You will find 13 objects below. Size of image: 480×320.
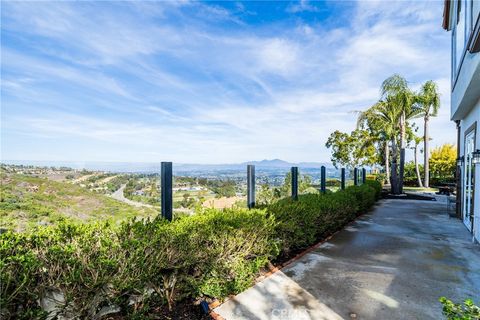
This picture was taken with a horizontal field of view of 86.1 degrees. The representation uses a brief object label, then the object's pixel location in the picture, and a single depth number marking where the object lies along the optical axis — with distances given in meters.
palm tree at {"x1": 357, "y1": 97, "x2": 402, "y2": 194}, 15.05
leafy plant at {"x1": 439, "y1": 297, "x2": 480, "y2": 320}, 1.30
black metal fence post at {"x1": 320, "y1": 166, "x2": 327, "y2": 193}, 7.51
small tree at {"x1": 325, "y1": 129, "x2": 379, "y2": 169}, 23.61
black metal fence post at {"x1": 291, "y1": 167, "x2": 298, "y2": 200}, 5.76
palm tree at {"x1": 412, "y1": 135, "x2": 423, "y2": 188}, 21.80
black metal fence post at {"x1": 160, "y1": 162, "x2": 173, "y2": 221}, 3.16
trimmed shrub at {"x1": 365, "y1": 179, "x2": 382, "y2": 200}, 12.62
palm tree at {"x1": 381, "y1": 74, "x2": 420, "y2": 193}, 15.90
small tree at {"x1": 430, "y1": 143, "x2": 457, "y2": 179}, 22.31
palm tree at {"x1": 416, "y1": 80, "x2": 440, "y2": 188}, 18.34
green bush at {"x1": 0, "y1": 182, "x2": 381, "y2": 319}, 1.78
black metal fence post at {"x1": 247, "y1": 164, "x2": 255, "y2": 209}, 4.58
